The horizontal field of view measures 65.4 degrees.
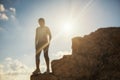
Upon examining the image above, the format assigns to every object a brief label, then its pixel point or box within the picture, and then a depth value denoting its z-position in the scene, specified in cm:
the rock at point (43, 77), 513
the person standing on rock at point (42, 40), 544
